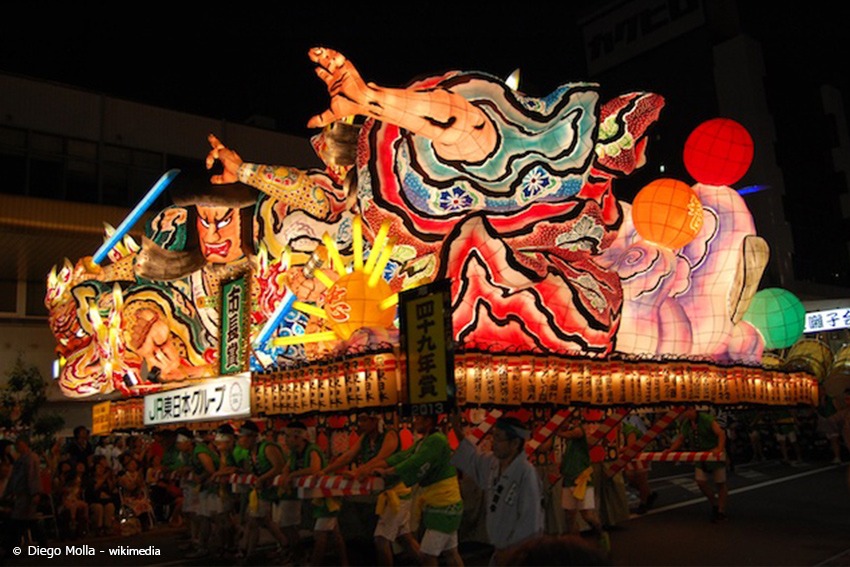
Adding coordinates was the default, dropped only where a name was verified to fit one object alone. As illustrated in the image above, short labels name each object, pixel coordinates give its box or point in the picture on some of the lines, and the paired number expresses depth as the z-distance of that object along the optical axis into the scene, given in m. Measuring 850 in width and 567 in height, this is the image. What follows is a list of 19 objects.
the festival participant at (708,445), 11.91
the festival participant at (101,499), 13.69
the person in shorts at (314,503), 9.20
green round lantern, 14.77
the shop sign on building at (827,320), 29.28
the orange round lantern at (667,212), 12.66
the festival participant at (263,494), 9.93
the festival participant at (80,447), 15.23
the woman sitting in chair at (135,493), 14.45
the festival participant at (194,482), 11.45
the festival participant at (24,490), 10.93
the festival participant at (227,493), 11.14
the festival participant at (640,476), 13.55
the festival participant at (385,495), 8.45
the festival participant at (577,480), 9.88
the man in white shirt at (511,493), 5.76
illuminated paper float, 10.56
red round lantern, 12.77
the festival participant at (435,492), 7.17
